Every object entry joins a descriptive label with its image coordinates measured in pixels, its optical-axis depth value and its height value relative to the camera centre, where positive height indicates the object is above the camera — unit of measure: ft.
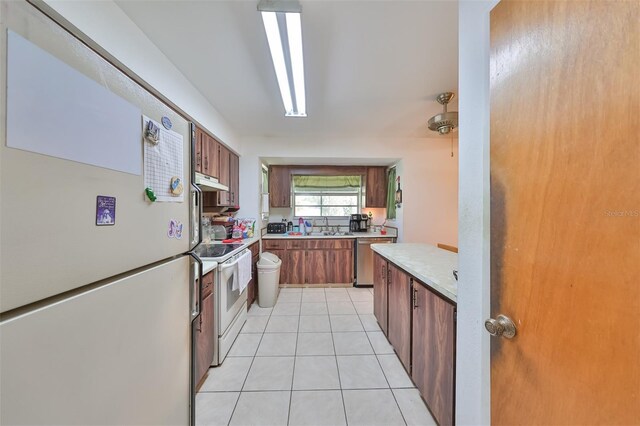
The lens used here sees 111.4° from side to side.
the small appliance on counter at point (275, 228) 13.28 -0.90
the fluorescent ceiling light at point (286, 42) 3.89 +3.67
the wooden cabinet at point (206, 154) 7.35 +2.17
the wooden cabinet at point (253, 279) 9.40 -3.00
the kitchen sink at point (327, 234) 12.69 -1.24
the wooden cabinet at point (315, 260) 12.02 -2.59
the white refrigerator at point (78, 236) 1.37 -0.20
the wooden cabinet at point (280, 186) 13.47 +1.69
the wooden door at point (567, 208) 1.48 +0.05
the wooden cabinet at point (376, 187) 13.60 +1.68
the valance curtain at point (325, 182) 14.25 +2.07
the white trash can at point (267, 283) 9.59 -3.10
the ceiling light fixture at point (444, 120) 6.96 +3.08
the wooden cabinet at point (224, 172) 9.14 +1.78
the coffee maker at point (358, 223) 13.57 -0.58
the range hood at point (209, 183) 6.96 +1.04
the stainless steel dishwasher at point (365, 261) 12.03 -2.62
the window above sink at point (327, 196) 14.32 +1.18
